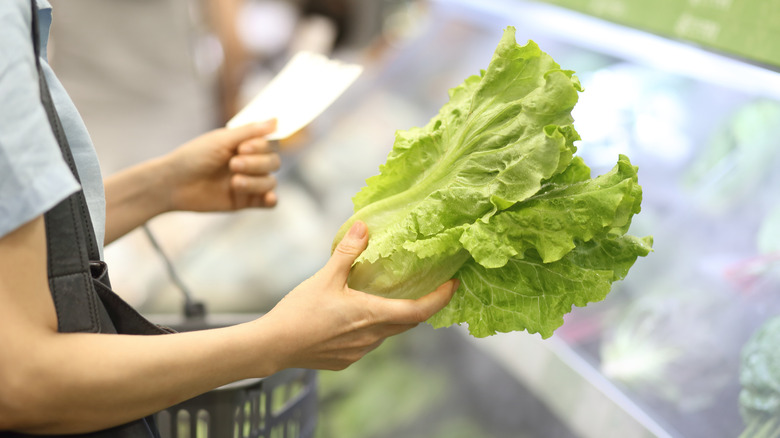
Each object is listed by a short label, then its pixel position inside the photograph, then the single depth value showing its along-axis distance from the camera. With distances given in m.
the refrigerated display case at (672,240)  1.54
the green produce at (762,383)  1.33
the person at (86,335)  0.86
